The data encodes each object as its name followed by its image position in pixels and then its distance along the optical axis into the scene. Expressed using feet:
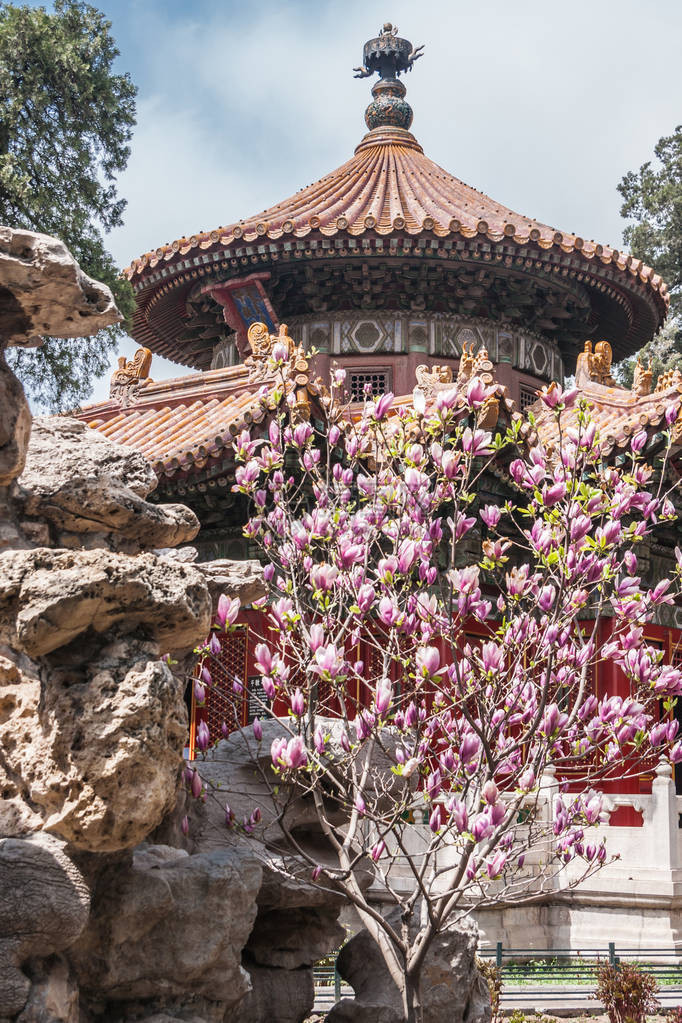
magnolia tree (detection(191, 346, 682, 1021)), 20.67
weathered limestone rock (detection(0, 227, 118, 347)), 16.24
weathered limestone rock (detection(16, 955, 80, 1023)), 15.53
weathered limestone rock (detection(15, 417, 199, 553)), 18.04
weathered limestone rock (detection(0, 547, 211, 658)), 14.94
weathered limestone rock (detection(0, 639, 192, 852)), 15.20
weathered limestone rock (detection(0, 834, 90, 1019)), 15.31
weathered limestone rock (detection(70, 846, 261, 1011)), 16.93
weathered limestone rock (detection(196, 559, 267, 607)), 22.25
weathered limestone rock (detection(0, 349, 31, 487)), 16.94
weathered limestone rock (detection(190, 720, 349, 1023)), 21.70
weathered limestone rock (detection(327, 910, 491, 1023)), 21.88
